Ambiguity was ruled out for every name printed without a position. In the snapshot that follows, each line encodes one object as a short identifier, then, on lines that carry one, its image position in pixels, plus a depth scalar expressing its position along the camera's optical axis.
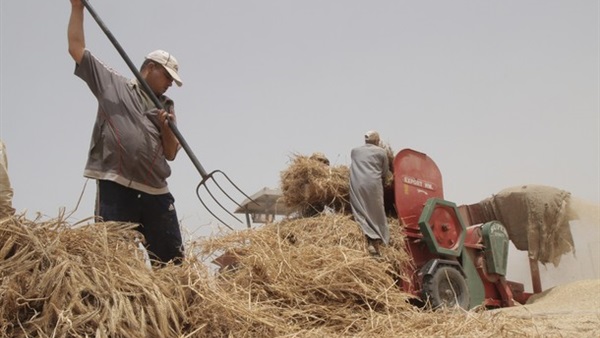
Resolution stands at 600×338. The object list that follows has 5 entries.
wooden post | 7.26
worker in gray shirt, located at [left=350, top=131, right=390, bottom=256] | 5.07
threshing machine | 5.29
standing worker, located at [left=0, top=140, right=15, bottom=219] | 2.54
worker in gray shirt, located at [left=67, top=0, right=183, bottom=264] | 3.44
